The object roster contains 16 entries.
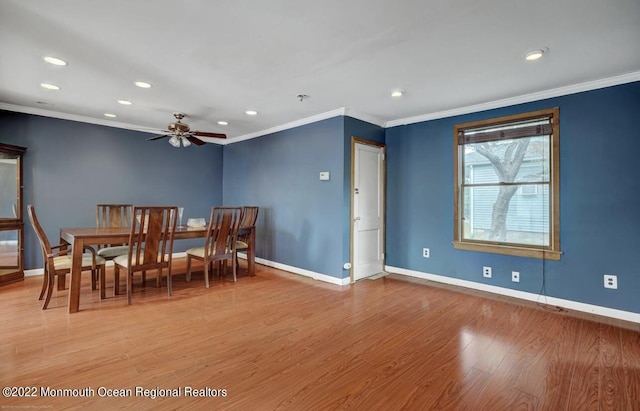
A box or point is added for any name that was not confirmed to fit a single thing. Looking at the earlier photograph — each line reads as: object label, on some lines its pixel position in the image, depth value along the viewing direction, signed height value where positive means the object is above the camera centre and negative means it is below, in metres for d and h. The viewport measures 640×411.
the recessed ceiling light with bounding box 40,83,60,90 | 3.29 +1.30
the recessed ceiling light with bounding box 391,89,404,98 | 3.37 +1.26
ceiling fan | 3.89 +0.93
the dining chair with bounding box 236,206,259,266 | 4.35 -0.22
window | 3.36 +0.24
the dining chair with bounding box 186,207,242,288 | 3.89 -0.45
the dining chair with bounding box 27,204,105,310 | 3.03 -0.60
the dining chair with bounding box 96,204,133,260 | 4.18 -0.15
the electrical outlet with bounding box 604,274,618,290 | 2.98 -0.74
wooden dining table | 2.94 -0.35
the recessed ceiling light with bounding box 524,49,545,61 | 2.45 +1.23
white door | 4.27 -0.08
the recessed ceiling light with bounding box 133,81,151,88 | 3.19 +1.28
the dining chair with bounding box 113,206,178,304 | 3.21 -0.44
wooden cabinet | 3.85 -0.13
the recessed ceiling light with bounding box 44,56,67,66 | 2.66 +1.28
